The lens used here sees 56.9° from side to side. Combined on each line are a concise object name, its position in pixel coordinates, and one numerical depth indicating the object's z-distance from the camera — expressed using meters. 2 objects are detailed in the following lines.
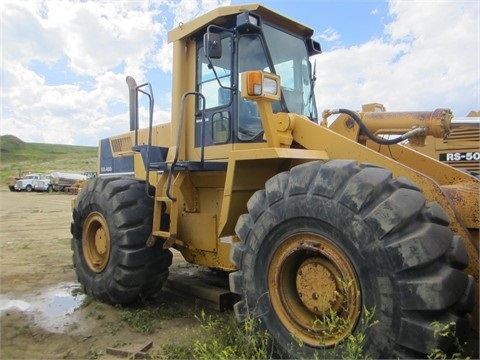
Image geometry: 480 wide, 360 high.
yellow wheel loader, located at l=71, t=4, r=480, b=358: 2.68
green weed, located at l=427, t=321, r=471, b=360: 2.45
